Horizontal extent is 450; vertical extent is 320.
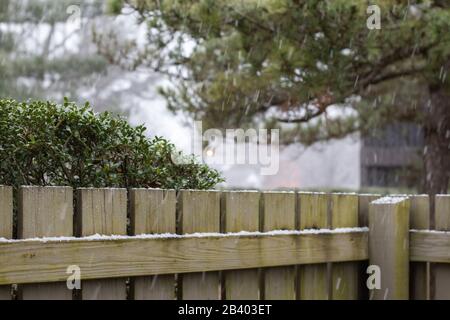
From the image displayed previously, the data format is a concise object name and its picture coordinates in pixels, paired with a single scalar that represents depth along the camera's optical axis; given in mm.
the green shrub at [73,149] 5078
